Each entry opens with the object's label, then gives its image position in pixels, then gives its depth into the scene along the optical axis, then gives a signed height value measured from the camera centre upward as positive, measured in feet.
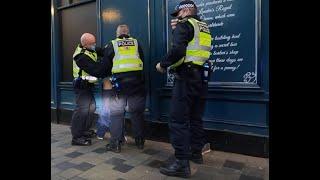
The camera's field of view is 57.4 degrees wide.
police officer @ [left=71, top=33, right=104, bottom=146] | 15.42 +0.00
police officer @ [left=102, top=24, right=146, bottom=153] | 14.39 +0.14
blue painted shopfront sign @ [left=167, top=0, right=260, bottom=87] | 12.87 +2.14
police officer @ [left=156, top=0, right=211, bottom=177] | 11.14 +0.60
